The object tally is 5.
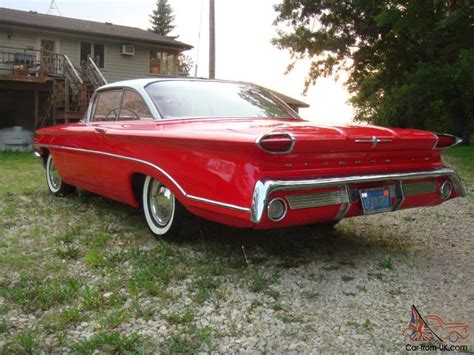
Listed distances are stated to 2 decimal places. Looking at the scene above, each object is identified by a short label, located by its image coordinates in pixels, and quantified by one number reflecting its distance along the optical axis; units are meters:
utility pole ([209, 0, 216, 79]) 13.92
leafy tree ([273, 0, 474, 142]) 13.09
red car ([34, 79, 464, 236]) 3.01
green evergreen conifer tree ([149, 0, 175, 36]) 56.31
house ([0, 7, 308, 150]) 16.31
